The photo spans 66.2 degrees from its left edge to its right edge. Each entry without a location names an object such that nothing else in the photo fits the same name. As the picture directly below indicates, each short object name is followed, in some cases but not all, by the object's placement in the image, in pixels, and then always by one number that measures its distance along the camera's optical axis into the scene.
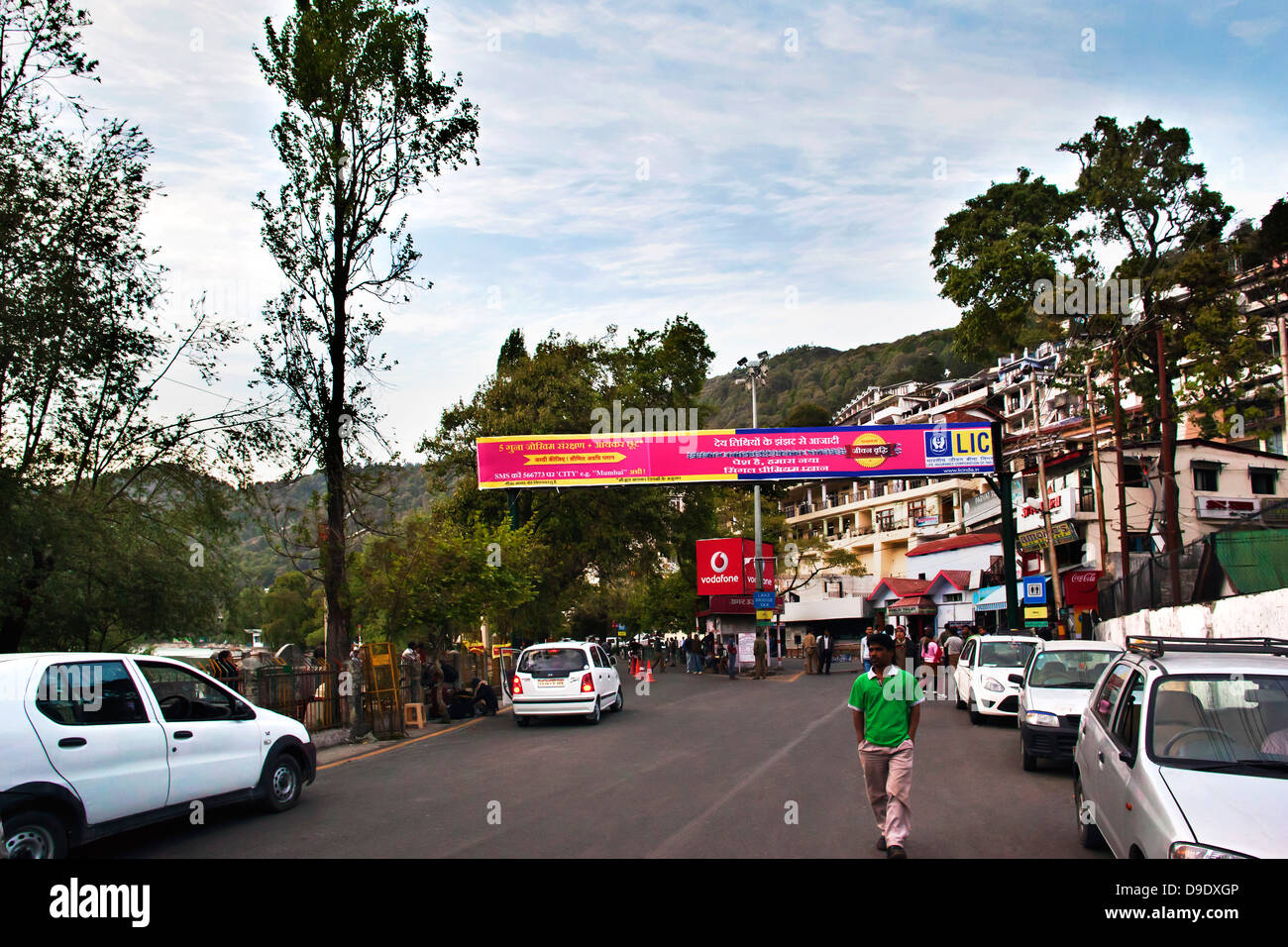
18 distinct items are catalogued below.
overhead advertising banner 34.47
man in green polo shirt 7.64
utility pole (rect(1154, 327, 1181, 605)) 25.62
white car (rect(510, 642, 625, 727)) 18.83
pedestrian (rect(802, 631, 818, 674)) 40.12
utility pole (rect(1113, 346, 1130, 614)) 29.20
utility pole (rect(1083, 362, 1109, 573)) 35.25
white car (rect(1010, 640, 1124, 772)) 11.60
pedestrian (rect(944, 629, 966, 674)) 37.53
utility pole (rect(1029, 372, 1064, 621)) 36.38
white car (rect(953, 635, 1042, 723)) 17.56
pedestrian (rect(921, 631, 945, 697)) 29.45
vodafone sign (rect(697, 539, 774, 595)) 48.19
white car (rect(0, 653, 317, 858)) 6.88
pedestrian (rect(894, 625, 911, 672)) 32.05
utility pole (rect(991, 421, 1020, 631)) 29.38
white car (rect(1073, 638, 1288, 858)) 4.98
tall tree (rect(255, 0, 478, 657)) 18.92
